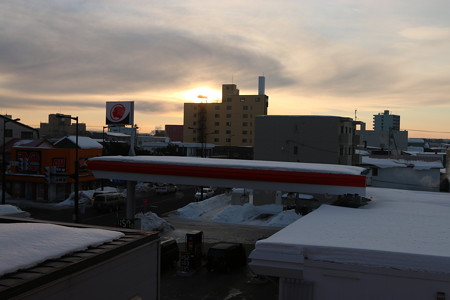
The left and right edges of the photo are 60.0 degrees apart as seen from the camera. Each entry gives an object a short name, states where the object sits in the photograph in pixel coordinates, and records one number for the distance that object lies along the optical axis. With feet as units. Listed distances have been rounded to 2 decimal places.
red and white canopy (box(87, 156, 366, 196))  75.25
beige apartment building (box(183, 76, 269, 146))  360.69
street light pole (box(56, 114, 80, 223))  90.79
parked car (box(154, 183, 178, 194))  192.34
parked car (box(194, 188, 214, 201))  171.63
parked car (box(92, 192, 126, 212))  135.64
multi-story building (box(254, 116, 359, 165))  169.99
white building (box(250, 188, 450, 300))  36.42
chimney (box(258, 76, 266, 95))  369.50
